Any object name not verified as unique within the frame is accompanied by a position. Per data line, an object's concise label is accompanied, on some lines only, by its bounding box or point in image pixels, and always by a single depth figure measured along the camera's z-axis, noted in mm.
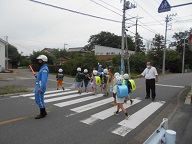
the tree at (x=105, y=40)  68188
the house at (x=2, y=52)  32969
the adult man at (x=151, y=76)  8719
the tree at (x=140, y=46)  70769
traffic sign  9767
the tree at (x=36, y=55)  43700
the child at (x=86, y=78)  10245
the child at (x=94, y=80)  9602
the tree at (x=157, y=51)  49312
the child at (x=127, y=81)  7300
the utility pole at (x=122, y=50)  22044
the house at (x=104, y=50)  51219
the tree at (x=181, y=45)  58812
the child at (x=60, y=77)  11323
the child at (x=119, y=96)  5604
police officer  5242
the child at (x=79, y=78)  10047
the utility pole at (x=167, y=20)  39016
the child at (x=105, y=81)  9637
